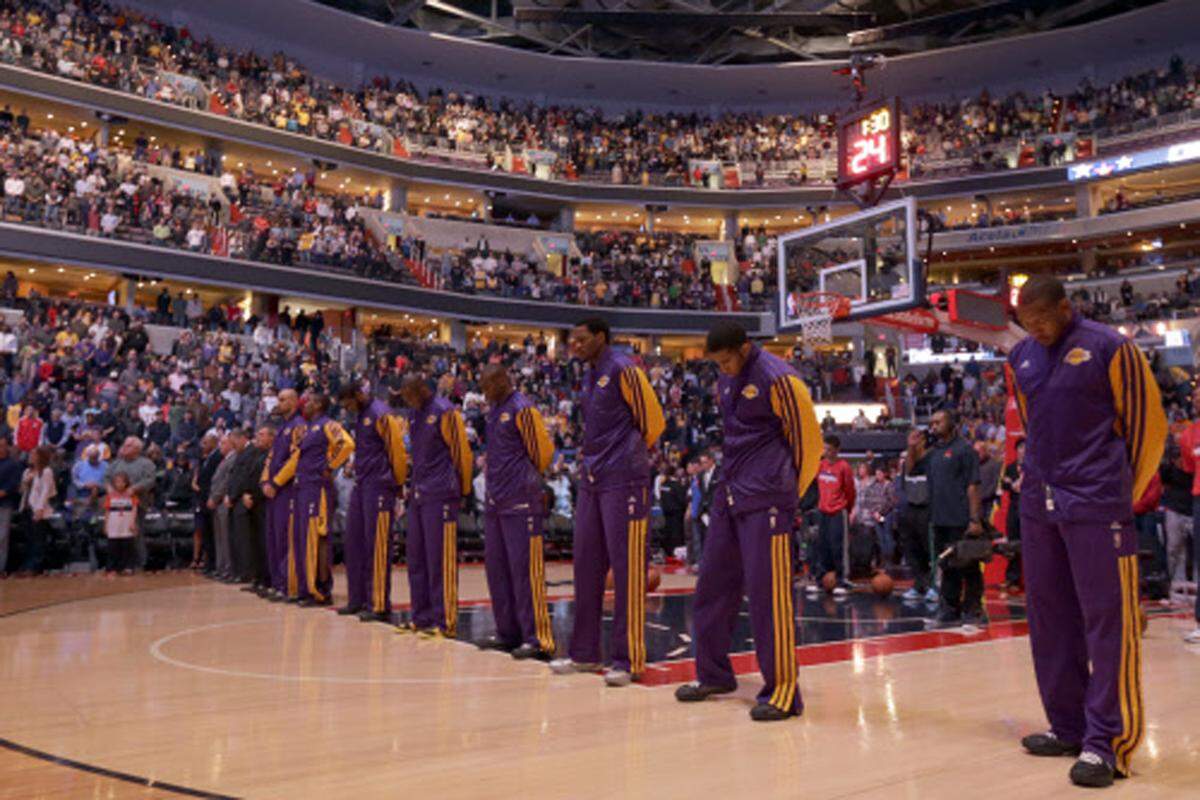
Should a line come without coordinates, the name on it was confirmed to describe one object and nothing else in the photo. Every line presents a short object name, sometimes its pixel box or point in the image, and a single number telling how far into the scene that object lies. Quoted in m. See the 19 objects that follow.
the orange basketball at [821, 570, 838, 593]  11.79
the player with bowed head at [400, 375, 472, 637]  8.25
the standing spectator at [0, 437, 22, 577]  13.34
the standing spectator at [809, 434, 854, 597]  12.09
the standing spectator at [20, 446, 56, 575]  13.87
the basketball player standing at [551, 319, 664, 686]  6.45
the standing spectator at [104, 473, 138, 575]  14.02
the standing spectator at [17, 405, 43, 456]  16.02
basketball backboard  17.72
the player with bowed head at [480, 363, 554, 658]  7.21
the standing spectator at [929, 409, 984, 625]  9.62
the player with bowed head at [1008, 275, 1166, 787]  4.13
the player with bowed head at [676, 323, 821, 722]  5.36
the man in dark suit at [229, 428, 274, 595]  12.13
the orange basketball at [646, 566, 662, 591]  9.62
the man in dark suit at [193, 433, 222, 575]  14.27
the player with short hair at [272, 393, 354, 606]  10.27
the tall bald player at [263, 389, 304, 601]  10.82
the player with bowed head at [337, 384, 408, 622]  9.25
